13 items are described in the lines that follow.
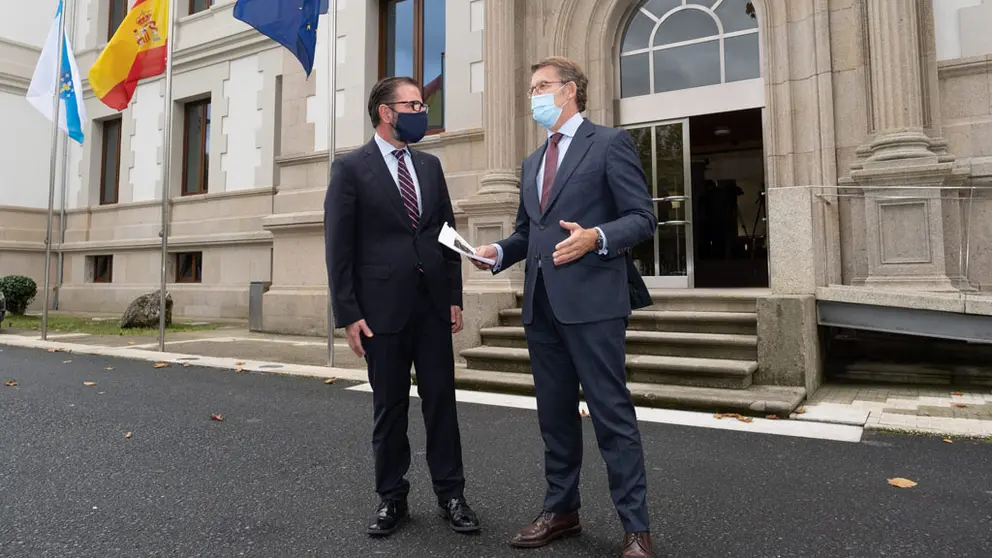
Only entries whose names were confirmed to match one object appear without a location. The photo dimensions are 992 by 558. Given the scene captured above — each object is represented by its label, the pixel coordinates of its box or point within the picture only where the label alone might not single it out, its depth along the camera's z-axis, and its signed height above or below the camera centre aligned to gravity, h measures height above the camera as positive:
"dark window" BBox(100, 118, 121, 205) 18.42 +4.70
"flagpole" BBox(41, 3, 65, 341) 11.66 +3.80
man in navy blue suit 2.39 +0.09
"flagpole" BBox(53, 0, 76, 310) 17.80 +8.75
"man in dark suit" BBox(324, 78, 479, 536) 2.74 +0.09
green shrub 15.40 +0.59
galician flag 11.91 +4.55
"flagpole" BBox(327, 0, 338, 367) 8.53 +3.48
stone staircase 5.27 -0.49
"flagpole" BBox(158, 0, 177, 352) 9.58 +2.86
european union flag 8.12 +4.06
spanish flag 9.84 +4.38
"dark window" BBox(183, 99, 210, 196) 16.25 +4.56
